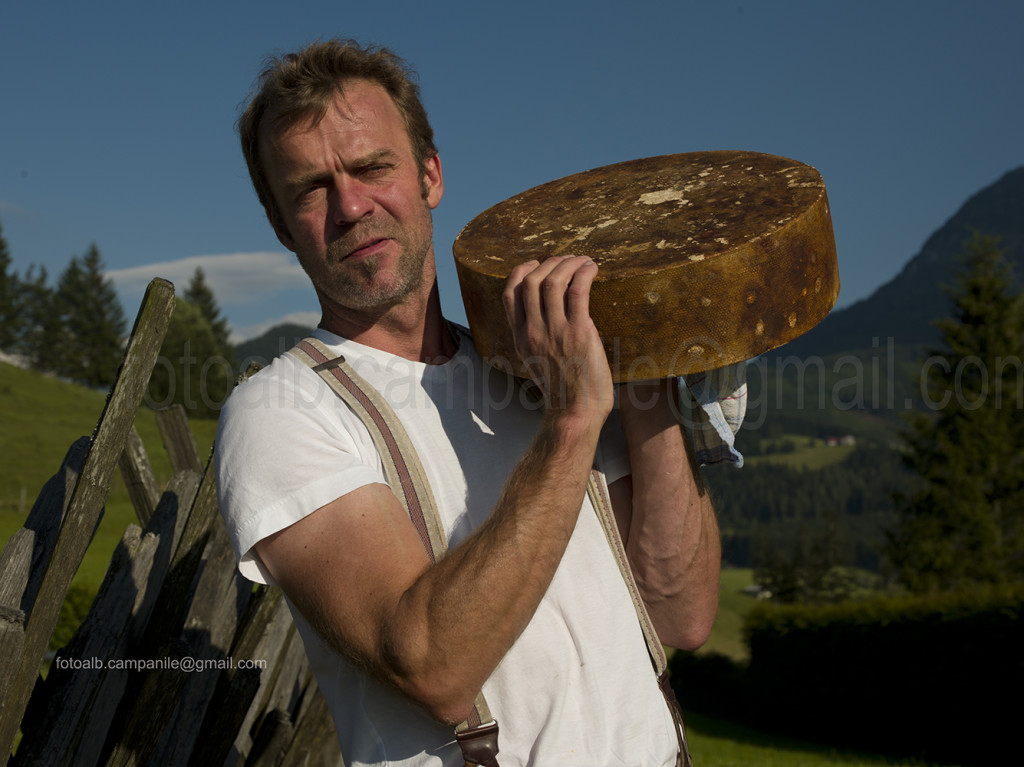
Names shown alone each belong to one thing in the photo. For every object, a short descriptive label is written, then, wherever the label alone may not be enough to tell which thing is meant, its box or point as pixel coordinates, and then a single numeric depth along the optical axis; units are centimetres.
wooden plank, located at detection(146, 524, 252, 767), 260
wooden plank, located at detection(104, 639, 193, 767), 222
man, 143
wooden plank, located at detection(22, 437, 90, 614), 192
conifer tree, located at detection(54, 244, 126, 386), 6400
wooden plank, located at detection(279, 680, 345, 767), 306
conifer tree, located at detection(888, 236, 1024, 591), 2577
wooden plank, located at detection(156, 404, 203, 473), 373
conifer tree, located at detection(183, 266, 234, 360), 7119
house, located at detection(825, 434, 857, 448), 18125
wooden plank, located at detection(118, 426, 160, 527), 328
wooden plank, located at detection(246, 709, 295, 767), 292
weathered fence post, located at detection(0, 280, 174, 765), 172
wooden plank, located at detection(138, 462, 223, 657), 274
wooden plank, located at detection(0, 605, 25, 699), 163
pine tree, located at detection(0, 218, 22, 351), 6656
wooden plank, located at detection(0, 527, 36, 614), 179
